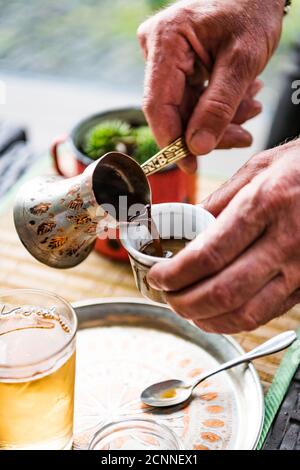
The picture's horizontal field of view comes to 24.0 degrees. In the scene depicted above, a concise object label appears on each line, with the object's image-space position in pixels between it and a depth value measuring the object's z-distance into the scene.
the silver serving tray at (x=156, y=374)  0.96
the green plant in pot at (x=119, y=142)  1.33
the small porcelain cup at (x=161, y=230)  0.89
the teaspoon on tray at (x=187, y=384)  1.00
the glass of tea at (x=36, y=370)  0.82
